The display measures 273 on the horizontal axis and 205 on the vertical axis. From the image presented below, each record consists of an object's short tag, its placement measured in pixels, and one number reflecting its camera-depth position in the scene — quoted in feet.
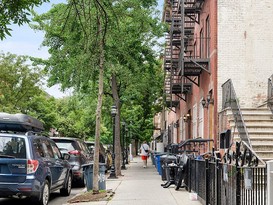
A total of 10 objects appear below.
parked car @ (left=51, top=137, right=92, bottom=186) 54.24
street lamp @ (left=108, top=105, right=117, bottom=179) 68.23
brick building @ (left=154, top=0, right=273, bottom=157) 61.93
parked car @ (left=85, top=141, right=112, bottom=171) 79.12
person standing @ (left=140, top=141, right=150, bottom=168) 103.30
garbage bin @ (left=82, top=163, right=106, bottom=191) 46.91
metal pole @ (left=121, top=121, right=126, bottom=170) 121.22
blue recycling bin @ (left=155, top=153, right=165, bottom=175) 70.59
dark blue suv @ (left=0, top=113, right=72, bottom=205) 34.60
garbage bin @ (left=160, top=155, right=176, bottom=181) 53.52
